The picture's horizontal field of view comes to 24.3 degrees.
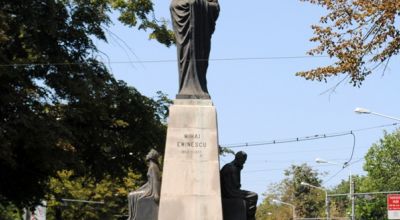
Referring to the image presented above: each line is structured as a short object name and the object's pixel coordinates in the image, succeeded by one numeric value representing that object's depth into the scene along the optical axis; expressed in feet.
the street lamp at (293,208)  321.73
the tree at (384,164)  261.44
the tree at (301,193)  341.06
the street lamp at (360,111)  104.94
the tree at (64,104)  92.22
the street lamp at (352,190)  156.72
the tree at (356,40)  66.33
